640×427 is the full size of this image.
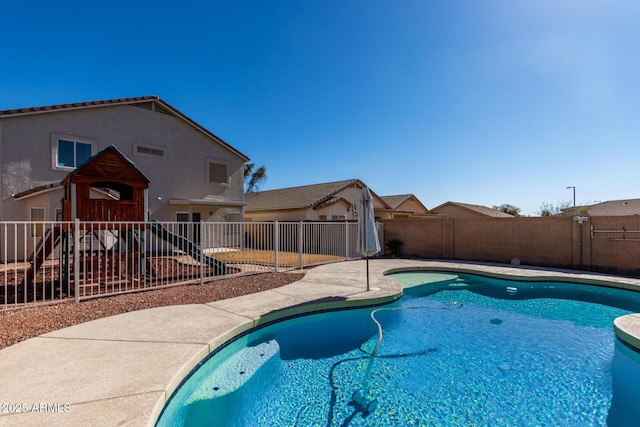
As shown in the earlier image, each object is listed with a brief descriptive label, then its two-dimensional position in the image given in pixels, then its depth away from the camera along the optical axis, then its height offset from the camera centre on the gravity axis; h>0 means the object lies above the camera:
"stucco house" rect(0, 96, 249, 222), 13.44 +3.56
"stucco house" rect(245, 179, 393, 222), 23.08 +1.24
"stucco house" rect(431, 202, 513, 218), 35.09 +0.93
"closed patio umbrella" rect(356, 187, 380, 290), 8.55 -0.34
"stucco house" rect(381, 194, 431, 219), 31.36 +1.31
